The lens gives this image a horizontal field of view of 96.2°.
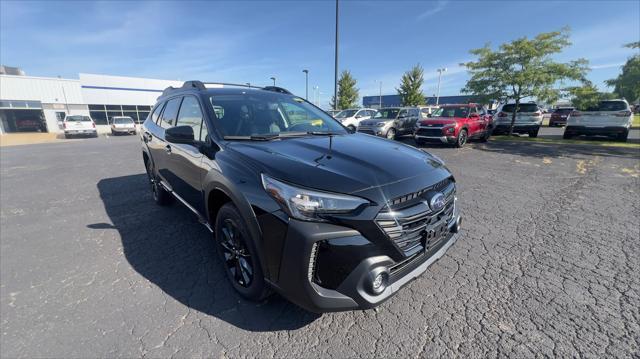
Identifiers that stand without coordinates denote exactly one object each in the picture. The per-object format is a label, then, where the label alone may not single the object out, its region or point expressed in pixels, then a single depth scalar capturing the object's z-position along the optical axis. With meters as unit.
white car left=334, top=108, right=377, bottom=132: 17.40
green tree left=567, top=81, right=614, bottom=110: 11.81
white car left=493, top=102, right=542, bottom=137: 14.14
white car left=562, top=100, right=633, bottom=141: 11.45
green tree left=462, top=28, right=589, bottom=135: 12.95
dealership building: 29.31
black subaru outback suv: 1.80
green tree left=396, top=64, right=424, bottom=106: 33.66
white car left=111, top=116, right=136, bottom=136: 24.14
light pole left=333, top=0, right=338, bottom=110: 15.36
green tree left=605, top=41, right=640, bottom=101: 10.14
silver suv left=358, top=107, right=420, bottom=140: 13.86
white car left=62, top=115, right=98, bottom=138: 21.31
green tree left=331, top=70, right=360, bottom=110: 34.47
